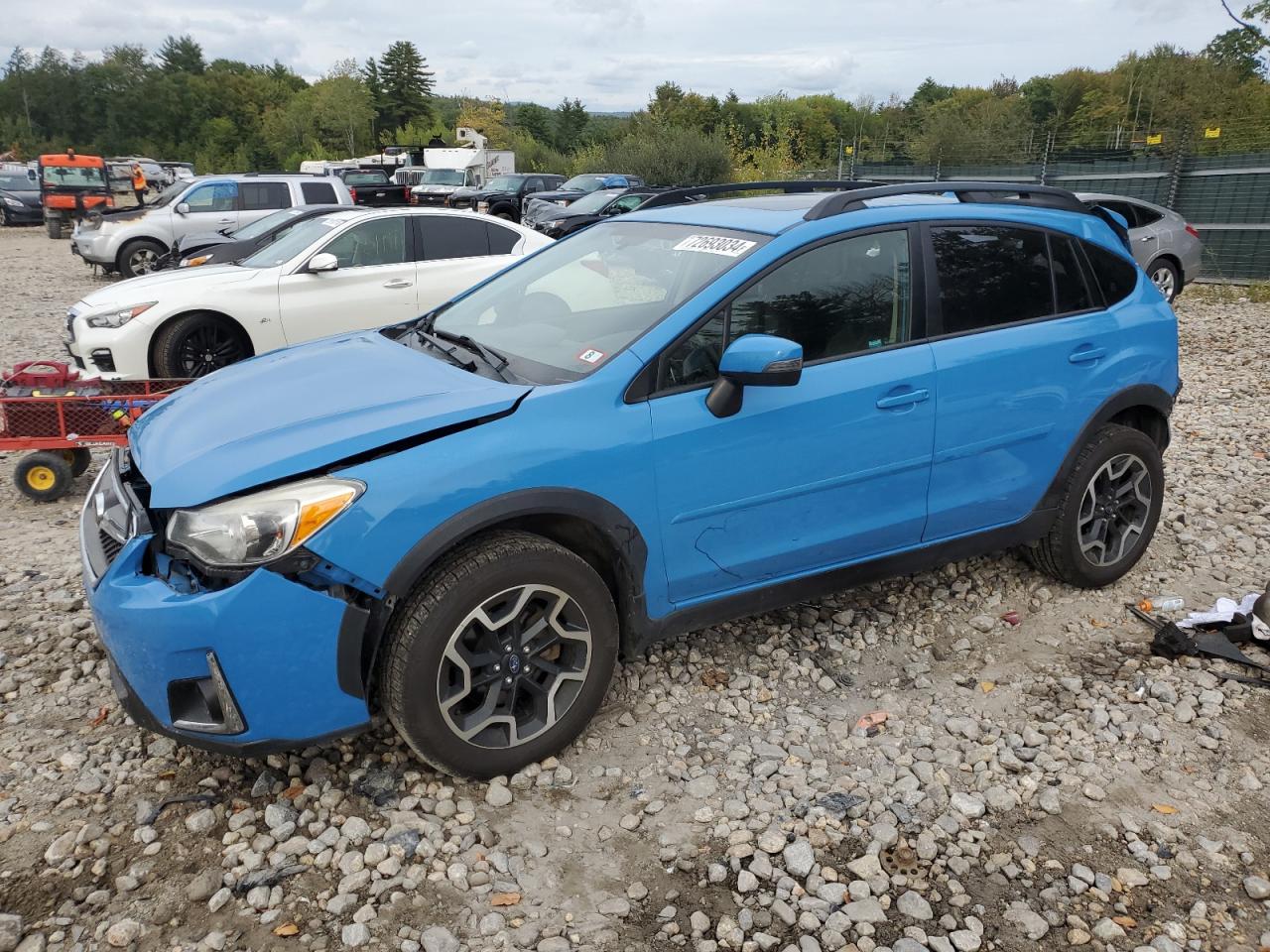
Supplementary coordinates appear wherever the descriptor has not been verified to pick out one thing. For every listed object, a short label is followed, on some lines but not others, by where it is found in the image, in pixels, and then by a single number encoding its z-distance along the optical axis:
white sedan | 7.35
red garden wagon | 5.52
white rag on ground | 4.07
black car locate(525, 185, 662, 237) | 18.27
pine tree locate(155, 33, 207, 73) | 106.56
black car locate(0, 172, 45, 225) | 29.81
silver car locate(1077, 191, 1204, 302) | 11.84
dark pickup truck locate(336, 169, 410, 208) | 23.94
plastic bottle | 4.30
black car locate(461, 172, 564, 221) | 26.28
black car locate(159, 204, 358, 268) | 9.54
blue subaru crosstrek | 2.62
